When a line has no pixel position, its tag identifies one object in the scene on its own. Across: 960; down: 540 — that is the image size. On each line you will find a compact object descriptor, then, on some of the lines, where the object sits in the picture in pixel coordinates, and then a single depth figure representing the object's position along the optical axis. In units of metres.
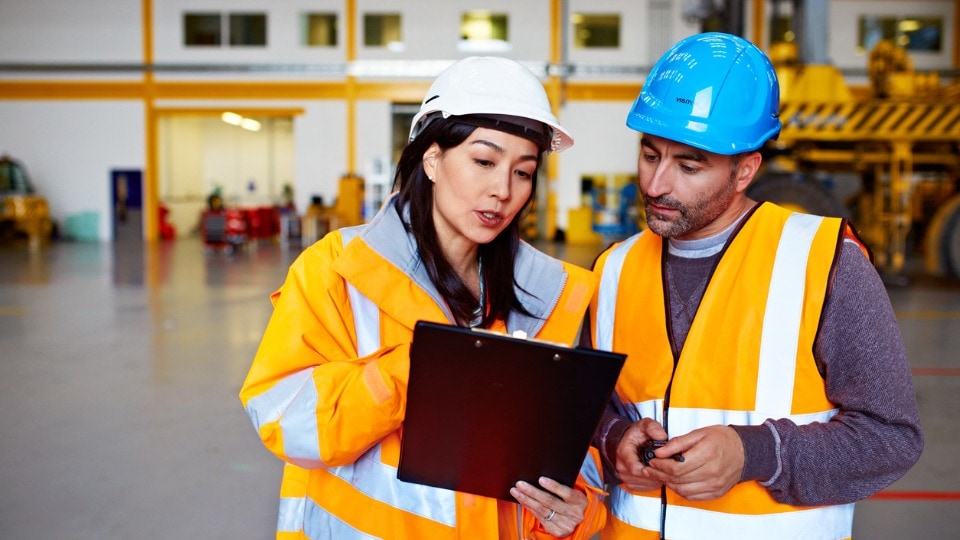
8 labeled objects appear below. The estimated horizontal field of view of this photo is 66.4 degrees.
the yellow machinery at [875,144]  9.09
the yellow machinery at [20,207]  16.55
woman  1.33
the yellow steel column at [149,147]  19.44
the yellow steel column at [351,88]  19.28
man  1.35
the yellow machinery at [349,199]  18.17
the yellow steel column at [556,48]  19.16
